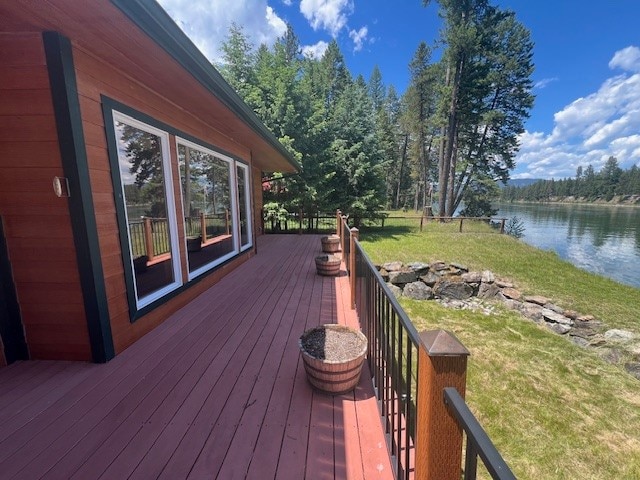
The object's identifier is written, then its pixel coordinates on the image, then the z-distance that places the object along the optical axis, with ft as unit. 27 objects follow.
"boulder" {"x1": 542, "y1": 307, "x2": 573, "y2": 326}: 17.44
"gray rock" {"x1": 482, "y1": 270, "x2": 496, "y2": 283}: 23.40
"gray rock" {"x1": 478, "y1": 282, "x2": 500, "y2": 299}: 22.29
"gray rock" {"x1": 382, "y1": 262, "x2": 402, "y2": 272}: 25.56
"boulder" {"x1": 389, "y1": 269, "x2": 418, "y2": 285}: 24.76
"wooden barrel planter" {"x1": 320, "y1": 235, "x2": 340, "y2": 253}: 18.25
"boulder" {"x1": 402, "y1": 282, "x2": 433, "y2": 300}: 22.38
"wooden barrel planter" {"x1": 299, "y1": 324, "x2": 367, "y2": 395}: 5.72
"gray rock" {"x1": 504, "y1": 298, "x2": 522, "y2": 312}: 19.86
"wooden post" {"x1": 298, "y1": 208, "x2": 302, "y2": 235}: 31.48
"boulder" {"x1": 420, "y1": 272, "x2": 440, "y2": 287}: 24.55
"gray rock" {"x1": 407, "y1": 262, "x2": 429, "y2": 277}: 25.76
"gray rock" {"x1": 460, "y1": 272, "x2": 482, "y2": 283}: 23.81
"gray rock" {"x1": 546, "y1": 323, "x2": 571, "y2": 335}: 16.88
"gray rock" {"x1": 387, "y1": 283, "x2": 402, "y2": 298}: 22.62
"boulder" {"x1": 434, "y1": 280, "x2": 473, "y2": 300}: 22.68
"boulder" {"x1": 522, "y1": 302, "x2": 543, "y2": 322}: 18.50
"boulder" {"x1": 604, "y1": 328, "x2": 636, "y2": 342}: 15.39
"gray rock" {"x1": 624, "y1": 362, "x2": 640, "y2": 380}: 13.04
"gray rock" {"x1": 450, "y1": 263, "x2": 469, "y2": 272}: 25.89
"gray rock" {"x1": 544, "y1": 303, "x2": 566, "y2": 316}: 18.43
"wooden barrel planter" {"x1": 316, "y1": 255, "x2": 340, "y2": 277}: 14.39
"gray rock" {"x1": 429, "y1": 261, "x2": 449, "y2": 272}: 26.20
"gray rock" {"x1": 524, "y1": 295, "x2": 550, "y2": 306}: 19.54
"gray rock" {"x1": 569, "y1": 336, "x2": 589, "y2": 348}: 15.57
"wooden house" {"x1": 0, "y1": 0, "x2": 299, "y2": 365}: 5.88
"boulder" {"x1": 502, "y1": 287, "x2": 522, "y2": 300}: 21.01
